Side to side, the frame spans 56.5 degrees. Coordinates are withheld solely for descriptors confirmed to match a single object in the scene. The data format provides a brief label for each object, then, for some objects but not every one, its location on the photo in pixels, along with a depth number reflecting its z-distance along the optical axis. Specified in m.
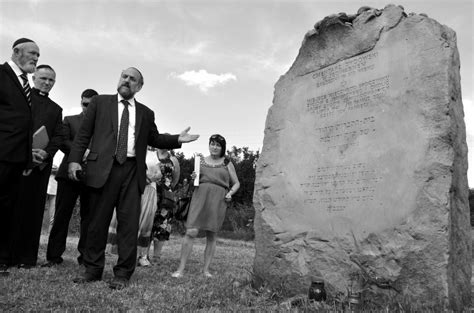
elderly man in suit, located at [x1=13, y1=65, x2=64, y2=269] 5.06
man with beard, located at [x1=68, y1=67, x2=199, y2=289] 4.36
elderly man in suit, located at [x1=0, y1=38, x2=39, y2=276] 4.26
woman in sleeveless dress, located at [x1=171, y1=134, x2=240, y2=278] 5.18
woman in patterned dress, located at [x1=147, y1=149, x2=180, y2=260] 6.48
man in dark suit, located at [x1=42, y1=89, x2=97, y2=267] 5.41
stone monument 3.43
